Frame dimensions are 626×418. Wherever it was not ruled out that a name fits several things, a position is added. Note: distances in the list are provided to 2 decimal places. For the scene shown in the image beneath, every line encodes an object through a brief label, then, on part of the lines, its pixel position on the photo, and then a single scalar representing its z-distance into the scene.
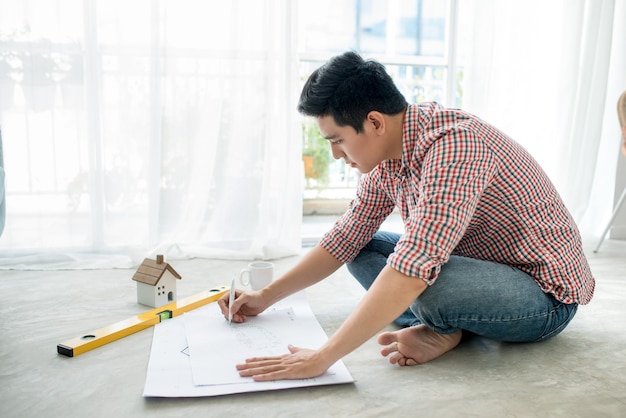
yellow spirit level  1.41
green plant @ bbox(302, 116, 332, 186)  3.92
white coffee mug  1.73
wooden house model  1.74
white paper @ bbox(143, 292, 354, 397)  1.18
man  1.13
